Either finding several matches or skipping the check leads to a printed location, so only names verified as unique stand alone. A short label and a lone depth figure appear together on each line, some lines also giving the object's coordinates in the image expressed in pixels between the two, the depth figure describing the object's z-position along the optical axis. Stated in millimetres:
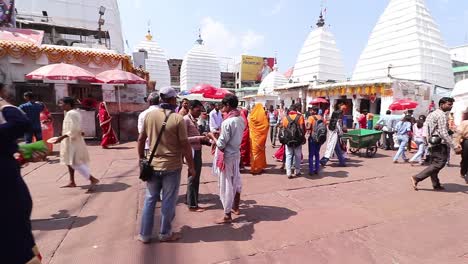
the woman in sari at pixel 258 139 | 6121
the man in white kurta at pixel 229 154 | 3408
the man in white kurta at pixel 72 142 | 4535
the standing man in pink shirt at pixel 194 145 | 3645
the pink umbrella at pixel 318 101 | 10844
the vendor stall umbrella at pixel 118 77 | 9320
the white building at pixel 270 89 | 29273
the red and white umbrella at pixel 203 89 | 8984
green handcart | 7980
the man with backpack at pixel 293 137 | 5547
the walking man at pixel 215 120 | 5919
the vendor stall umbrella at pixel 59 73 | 8180
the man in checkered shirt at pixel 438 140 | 4719
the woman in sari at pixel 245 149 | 6496
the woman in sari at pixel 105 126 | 8820
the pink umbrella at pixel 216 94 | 8977
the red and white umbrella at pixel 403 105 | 11209
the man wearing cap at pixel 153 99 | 4241
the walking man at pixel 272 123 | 10509
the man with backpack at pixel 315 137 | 5932
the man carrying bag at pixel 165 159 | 2850
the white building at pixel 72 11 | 17969
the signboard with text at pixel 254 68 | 52625
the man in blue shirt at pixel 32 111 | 5816
